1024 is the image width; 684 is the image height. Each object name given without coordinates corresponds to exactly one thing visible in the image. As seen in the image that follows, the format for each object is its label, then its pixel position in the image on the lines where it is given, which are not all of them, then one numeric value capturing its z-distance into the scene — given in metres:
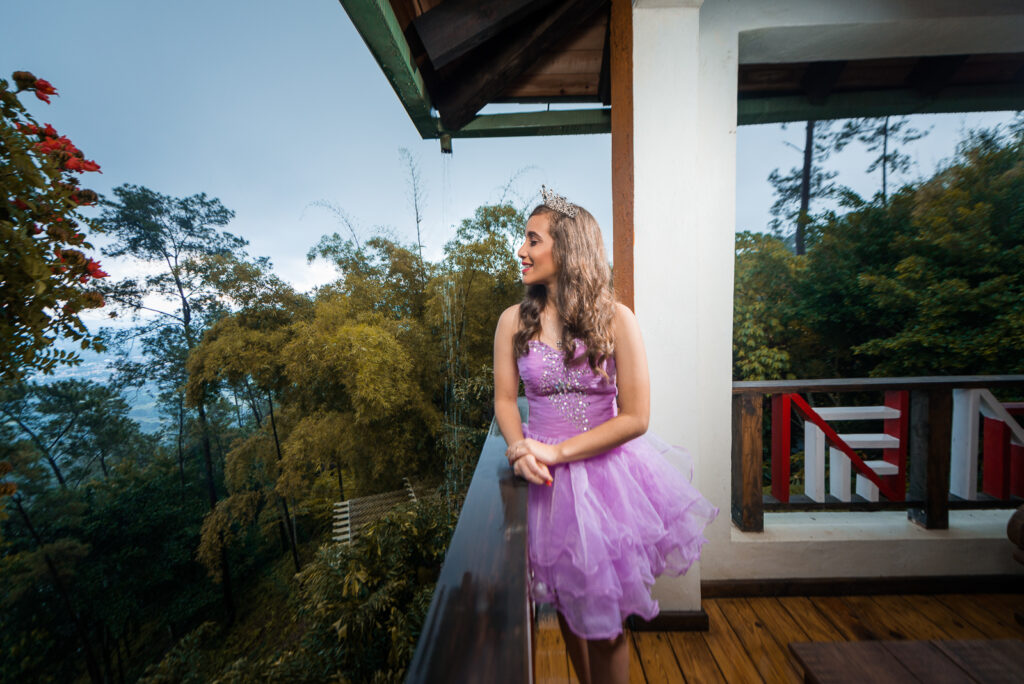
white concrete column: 1.44
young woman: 0.86
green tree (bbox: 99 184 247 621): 13.52
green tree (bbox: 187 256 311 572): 9.69
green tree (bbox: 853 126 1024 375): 4.89
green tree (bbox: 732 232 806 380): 6.04
